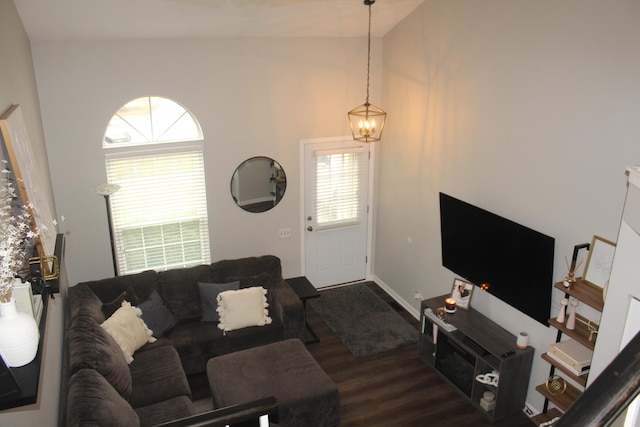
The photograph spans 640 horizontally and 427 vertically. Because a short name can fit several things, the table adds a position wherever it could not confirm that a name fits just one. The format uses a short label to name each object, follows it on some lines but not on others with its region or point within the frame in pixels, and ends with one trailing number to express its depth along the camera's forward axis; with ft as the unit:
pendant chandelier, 20.72
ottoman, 14.43
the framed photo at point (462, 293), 17.78
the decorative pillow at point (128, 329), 15.85
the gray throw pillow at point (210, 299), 18.60
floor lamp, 17.33
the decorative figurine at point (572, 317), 13.21
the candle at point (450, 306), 17.47
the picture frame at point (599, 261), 12.59
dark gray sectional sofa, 12.55
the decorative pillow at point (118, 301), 16.98
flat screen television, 14.48
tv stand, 15.38
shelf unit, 12.54
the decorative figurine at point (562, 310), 13.50
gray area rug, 19.62
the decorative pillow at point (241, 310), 18.11
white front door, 22.33
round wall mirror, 20.93
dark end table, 19.70
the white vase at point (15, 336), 6.33
